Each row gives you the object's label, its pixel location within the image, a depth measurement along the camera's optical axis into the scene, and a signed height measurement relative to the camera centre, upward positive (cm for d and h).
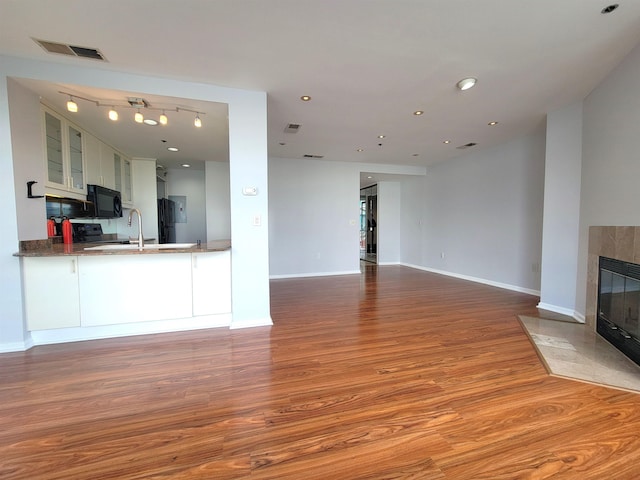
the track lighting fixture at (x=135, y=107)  286 +134
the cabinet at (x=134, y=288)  278 -65
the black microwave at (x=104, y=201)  391 +38
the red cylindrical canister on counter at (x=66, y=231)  353 -7
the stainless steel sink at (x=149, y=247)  297 -24
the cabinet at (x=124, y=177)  477 +89
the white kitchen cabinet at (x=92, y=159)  389 +97
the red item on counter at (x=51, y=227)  340 -1
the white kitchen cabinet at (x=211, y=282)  307 -63
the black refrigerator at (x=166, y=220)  586 +12
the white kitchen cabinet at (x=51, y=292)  261 -63
